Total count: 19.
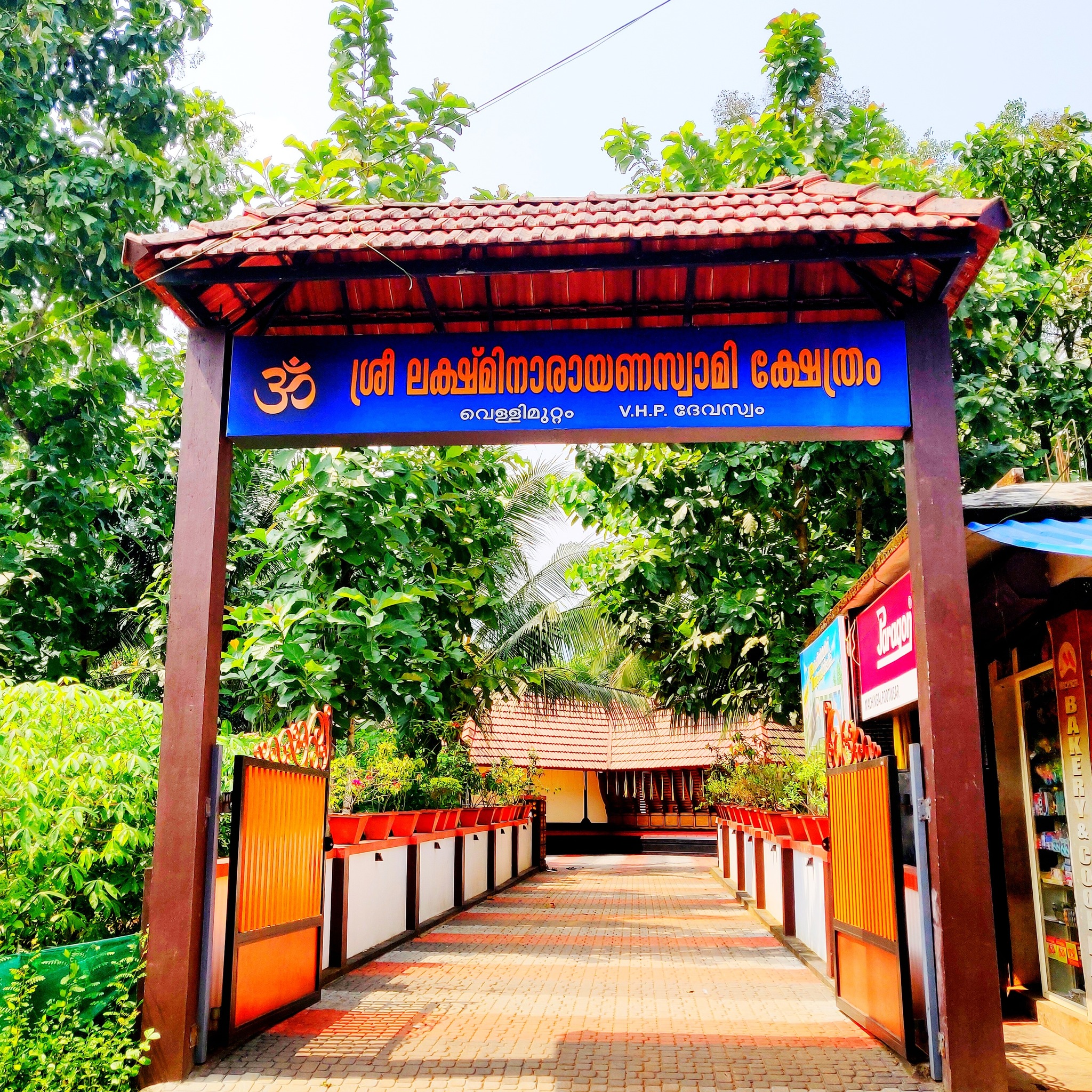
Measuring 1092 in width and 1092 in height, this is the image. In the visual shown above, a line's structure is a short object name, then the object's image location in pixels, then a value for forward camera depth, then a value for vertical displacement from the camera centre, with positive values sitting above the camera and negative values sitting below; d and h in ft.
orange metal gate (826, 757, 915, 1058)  17.53 -2.46
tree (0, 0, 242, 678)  33.35 +16.71
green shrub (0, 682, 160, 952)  15.98 -0.71
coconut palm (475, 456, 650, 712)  62.13 +10.06
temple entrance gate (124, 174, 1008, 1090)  17.01 +7.53
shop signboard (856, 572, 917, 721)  22.56 +2.77
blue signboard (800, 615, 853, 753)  30.66 +2.86
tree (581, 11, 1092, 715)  36.76 +11.97
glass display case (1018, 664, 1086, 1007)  19.94 -1.42
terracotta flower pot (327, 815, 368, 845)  28.22 -1.65
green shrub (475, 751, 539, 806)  55.67 -0.90
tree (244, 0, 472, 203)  33.47 +22.09
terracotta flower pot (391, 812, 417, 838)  33.06 -1.79
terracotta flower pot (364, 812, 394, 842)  30.42 -1.71
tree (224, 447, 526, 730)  26.68 +5.38
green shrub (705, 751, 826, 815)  32.94 -0.62
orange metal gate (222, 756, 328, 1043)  18.16 -2.39
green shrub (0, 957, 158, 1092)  13.84 -3.87
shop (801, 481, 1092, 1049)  18.97 +1.03
